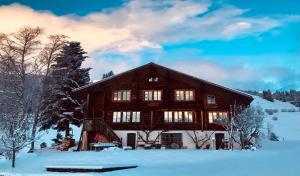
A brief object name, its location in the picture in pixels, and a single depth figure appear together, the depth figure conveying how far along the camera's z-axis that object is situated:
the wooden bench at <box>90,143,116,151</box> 19.36
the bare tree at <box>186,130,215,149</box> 23.00
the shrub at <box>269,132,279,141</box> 32.72
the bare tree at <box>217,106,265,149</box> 20.54
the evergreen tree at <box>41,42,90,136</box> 22.83
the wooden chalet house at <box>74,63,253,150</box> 23.37
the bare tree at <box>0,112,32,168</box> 13.73
